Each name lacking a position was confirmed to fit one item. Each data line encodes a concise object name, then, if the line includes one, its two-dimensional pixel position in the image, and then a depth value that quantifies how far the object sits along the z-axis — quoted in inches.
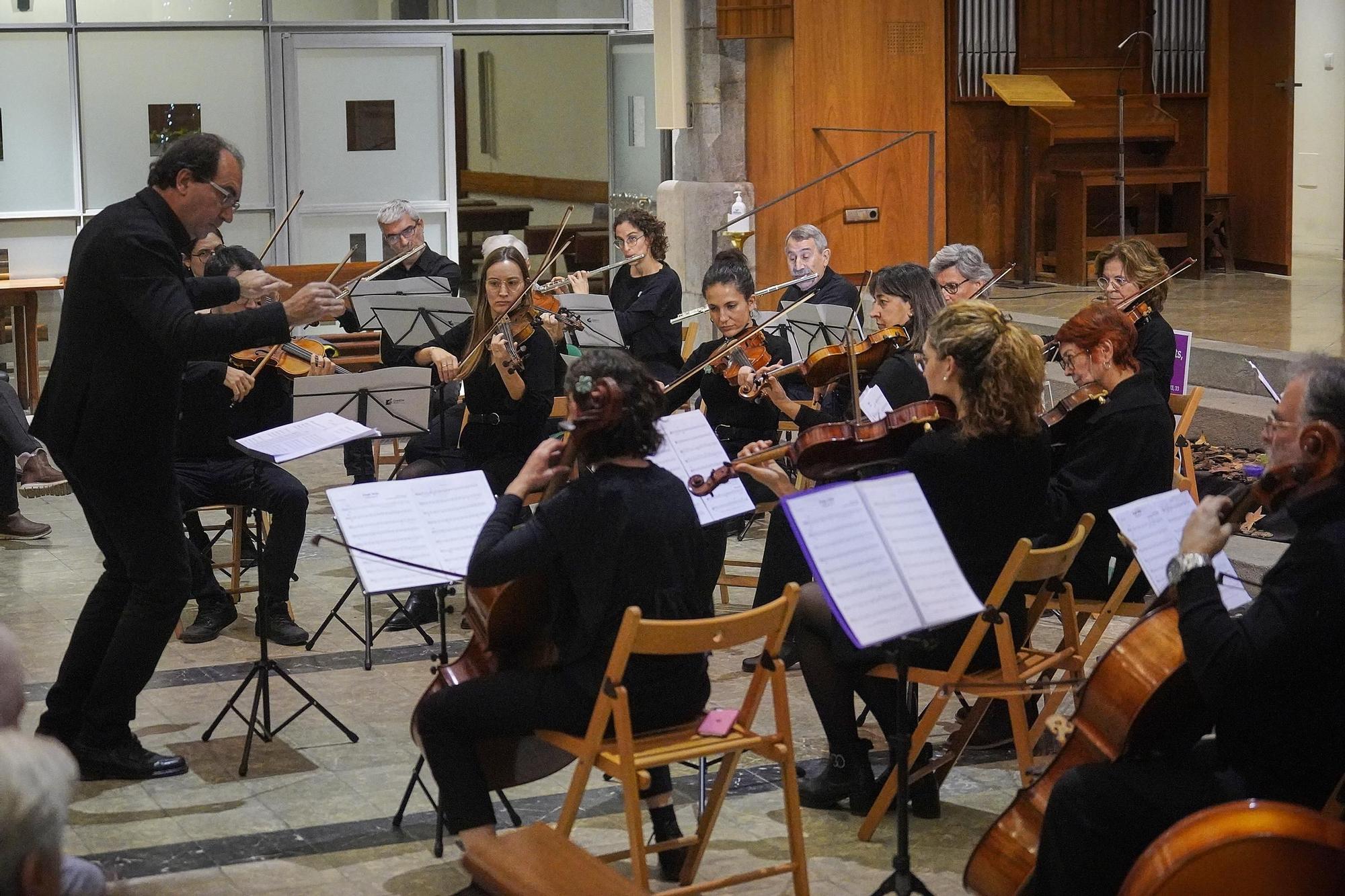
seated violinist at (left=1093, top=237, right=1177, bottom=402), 442.6
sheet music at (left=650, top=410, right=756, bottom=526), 340.5
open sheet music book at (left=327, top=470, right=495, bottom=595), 286.4
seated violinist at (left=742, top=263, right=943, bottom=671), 394.6
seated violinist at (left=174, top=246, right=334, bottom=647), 433.7
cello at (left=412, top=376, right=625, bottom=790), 262.4
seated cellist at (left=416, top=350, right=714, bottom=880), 255.3
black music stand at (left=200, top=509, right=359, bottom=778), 336.5
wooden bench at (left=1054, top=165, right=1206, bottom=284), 847.7
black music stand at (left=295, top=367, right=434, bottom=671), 420.5
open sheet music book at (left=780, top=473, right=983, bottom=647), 237.5
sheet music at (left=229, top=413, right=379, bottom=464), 353.7
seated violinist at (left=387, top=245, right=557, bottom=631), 444.8
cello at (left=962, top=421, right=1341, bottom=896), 217.2
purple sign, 485.4
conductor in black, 311.3
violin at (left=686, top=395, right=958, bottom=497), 321.4
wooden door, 868.6
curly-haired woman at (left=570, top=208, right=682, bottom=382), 556.4
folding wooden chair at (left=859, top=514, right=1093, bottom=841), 287.0
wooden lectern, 824.9
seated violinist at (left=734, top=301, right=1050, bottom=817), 302.8
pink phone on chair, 259.1
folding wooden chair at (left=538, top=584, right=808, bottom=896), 242.7
